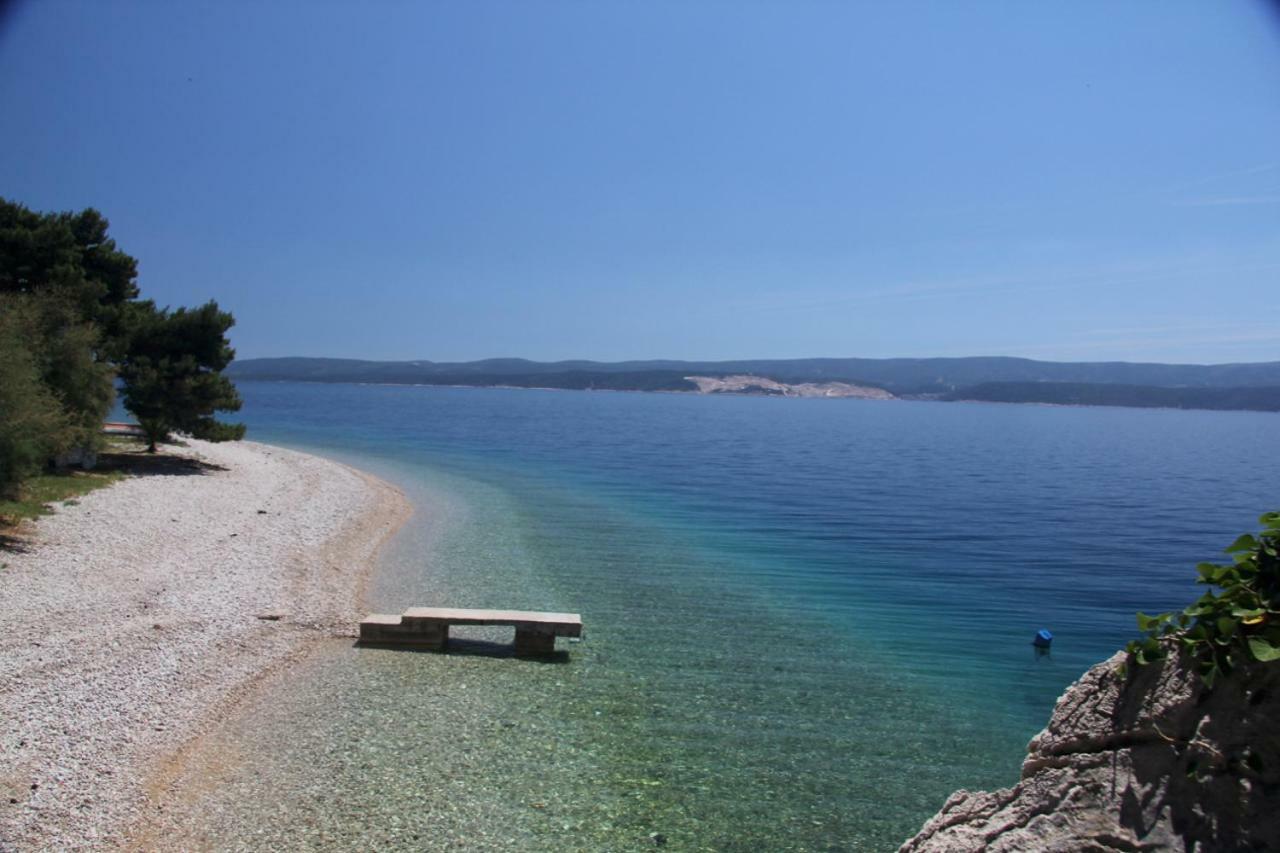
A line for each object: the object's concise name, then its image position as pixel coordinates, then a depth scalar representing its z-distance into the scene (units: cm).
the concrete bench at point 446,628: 1402
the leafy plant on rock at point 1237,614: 331
